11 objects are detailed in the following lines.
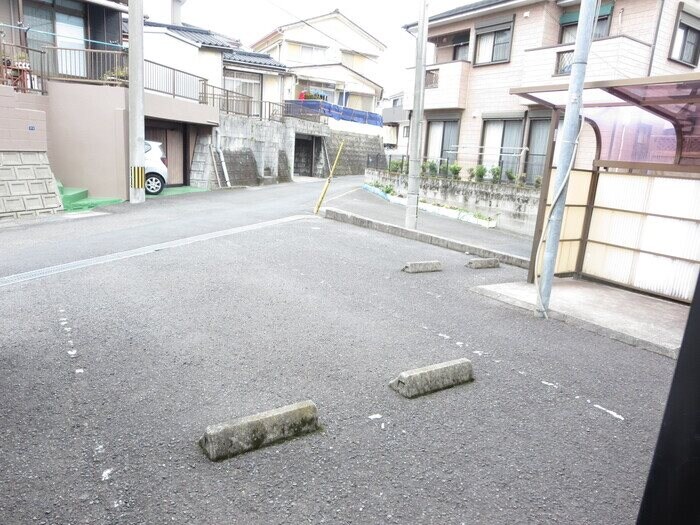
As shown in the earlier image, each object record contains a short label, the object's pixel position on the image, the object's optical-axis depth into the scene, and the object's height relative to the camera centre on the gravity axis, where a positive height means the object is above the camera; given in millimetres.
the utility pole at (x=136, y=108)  13586 +1056
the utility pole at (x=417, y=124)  11523 +993
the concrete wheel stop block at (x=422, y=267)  8203 -1711
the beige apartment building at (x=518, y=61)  14500 +3732
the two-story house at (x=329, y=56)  37250 +8387
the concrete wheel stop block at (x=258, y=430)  2953 -1742
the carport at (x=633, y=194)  6965 -216
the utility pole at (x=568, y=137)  5723 +471
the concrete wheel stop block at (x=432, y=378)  3924 -1748
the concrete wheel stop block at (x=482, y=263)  8945 -1722
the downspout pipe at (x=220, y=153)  20422 -70
